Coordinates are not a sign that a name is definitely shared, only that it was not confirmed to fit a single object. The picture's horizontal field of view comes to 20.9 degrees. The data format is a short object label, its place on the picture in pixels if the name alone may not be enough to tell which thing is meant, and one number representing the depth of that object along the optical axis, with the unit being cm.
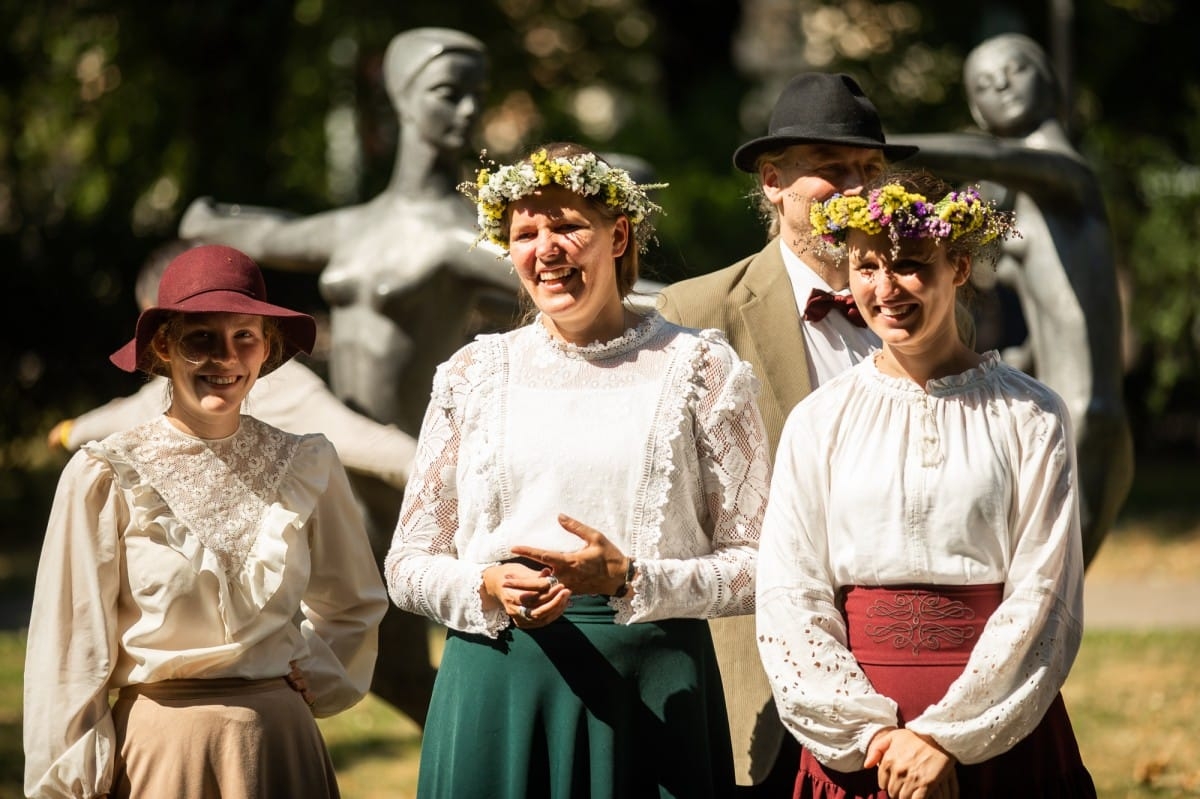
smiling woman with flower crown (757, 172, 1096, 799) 622
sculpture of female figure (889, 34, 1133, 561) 1400
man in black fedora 801
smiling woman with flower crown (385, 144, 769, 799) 657
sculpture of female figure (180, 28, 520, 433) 1187
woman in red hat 676
